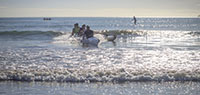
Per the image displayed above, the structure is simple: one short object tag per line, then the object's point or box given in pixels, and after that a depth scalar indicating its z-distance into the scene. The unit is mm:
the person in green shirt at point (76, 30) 25984
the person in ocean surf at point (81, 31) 24047
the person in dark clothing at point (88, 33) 21836
